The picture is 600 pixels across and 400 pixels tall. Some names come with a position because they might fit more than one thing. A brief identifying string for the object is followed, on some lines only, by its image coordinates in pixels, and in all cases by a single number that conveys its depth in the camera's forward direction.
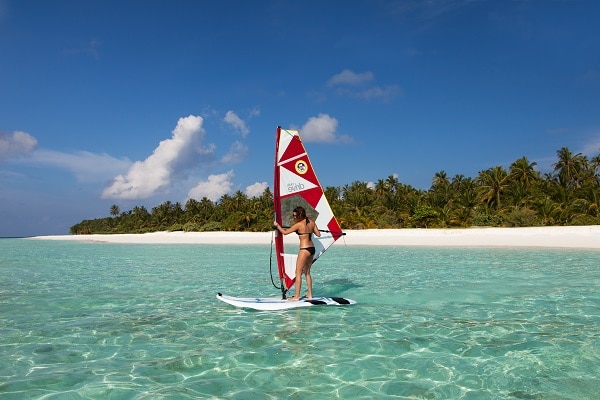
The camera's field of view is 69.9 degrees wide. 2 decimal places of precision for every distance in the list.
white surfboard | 9.94
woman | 9.47
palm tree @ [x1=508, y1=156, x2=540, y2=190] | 62.62
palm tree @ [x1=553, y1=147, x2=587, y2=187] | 64.09
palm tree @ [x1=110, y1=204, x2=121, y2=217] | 146.75
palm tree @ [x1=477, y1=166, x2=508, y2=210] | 59.62
